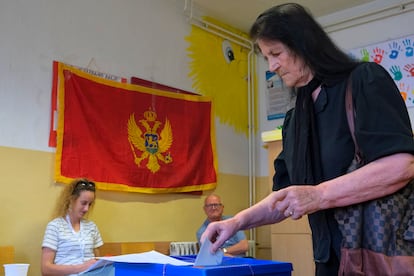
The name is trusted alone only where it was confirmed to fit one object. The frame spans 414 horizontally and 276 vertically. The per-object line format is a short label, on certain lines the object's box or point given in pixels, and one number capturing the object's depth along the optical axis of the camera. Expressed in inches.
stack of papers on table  37.3
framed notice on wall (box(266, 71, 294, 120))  204.1
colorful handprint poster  172.1
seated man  165.8
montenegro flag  141.7
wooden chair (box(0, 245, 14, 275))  120.1
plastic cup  100.4
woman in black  33.2
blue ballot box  33.2
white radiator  163.3
